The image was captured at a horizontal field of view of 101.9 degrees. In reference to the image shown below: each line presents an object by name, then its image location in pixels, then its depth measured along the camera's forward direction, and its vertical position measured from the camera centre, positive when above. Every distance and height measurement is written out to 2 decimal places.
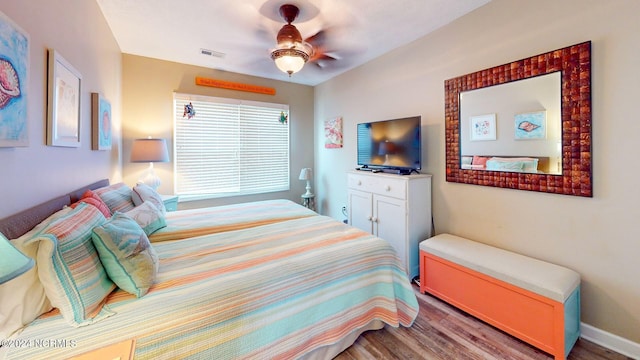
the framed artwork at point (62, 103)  1.46 +0.49
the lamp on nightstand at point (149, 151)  3.08 +0.36
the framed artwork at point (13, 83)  1.05 +0.43
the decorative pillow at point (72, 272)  0.98 -0.37
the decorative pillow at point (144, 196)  2.24 -0.13
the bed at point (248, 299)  1.05 -0.58
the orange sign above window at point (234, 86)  3.78 +1.48
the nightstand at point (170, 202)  3.18 -0.26
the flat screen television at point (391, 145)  2.74 +0.42
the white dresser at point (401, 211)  2.63 -0.33
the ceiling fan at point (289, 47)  2.25 +1.18
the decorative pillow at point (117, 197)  1.92 -0.12
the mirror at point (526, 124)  1.78 +0.45
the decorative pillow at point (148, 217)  1.92 -0.27
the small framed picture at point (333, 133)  4.15 +0.79
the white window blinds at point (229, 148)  3.74 +0.52
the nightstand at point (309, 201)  4.47 -0.36
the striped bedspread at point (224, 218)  2.10 -0.36
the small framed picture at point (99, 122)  2.18 +0.53
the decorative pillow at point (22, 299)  0.93 -0.44
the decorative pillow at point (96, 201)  1.63 -0.13
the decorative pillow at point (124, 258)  1.19 -0.36
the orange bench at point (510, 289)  1.62 -0.79
